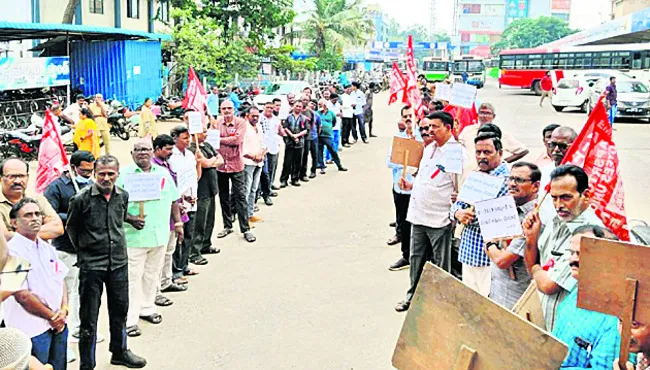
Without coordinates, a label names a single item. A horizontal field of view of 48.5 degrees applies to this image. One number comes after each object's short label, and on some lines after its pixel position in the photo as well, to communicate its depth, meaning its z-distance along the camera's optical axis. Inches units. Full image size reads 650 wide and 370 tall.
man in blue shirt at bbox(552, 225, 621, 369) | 128.1
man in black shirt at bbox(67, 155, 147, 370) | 200.1
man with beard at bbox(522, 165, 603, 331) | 150.8
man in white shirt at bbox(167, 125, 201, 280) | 285.9
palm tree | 1860.2
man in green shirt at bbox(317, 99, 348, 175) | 583.8
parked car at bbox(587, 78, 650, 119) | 1021.2
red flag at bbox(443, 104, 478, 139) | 403.9
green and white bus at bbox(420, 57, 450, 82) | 2016.5
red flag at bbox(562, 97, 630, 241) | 203.8
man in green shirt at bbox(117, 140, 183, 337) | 235.1
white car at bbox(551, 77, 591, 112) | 1204.5
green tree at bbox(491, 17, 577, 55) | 4714.6
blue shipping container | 927.7
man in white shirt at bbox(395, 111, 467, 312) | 249.4
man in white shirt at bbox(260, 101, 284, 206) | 474.0
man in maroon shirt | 372.8
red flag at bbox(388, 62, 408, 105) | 453.6
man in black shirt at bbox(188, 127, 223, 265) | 326.3
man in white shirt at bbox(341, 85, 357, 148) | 719.1
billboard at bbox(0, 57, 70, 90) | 682.8
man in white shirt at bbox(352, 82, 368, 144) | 732.7
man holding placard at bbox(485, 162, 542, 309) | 178.5
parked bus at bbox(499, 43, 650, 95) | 1360.7
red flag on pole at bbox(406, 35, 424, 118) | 391.3
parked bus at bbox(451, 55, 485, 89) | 2082.8
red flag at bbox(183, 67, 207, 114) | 375.2
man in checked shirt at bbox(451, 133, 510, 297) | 214.2
